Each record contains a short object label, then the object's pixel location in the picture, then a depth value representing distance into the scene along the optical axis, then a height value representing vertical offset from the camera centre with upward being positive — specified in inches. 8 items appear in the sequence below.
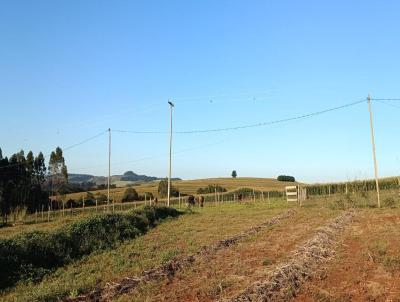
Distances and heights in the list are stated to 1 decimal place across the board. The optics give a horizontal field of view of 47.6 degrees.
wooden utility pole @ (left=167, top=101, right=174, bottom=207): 1696.6 +200.3
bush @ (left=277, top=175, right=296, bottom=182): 4435.5 +270.5
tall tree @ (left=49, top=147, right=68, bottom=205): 3991.9 +336.6
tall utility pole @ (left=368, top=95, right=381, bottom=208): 1203.9 +170.6
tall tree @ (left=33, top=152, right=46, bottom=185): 3961.9 +348.4
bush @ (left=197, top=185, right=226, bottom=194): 3262.8 +119.2
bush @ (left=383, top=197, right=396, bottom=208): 1166.7 +7.7
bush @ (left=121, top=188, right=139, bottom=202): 2960.1 +69.5
